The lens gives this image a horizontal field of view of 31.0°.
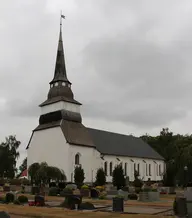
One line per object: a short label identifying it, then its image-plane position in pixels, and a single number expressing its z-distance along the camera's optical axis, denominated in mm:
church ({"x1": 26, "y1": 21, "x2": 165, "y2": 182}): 52188
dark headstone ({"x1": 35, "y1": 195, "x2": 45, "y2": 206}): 19047
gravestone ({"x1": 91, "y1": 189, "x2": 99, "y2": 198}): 28144
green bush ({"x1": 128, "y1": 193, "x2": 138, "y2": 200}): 27484
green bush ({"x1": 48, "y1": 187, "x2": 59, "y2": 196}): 31219
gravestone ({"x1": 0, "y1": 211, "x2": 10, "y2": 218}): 8633
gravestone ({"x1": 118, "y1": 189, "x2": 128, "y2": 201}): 25078
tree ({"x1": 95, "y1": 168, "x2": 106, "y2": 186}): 45656
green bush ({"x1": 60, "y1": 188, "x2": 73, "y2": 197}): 25556
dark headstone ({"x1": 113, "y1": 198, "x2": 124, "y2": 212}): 16547
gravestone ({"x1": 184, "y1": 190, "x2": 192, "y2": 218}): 14421
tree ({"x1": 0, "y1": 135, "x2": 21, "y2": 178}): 68625
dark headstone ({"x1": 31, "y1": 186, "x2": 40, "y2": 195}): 30697
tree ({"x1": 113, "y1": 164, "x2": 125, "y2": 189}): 42353
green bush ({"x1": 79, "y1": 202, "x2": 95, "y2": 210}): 17328
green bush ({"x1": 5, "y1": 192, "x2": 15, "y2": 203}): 20656
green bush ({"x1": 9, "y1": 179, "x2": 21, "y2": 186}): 48462
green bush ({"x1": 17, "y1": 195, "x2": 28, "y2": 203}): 20898
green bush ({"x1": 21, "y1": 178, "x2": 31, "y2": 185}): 47375
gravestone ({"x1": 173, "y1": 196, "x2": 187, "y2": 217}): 14422
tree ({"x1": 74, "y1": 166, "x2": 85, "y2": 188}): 46062
